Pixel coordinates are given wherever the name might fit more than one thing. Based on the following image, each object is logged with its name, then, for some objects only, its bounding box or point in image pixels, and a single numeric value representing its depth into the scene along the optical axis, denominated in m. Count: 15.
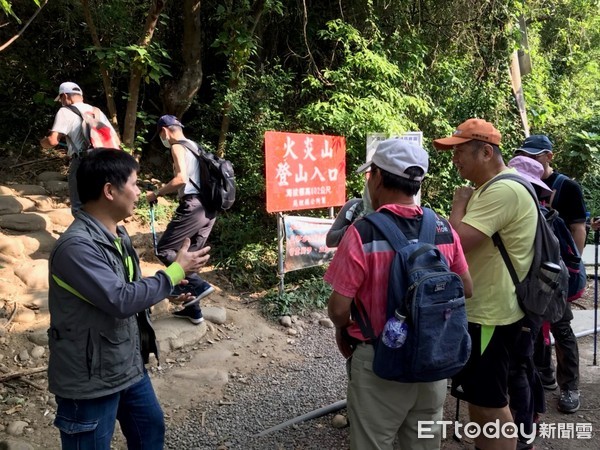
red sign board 4.85
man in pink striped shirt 1.77
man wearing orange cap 2.23
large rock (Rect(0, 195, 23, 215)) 5.62
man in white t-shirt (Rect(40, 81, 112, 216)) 4.54
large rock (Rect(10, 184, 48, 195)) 6.31
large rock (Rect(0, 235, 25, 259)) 4.76
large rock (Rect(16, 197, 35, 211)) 5.89
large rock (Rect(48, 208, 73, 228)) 5.68
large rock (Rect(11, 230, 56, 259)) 5.03
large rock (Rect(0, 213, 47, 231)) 5.34
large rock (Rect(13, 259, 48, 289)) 4.47
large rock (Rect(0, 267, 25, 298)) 4.22
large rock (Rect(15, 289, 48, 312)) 4.17
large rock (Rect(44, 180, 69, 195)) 6.61
